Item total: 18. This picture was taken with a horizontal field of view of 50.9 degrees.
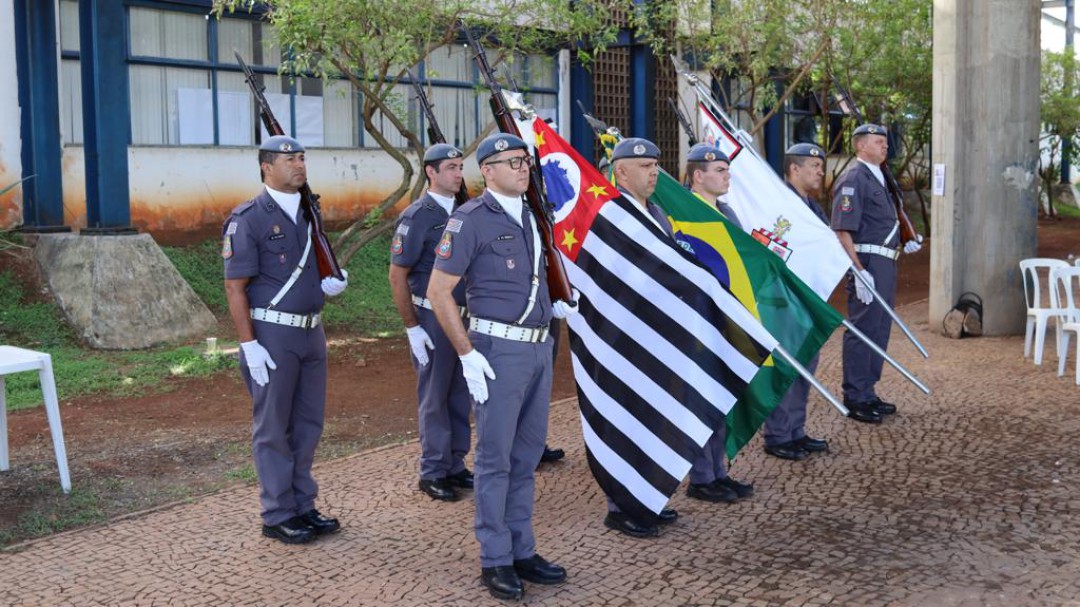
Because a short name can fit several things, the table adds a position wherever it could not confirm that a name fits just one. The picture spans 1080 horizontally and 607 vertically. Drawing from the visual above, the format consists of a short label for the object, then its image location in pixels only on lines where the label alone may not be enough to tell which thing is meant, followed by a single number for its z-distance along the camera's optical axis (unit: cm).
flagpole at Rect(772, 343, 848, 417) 512
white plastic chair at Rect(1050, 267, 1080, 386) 970
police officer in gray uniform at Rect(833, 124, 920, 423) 821
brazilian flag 610
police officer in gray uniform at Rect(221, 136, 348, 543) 554
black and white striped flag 570
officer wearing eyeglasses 491
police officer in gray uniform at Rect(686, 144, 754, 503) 625
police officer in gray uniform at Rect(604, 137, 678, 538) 587
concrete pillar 1161
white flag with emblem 745
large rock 1128
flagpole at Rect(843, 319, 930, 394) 614
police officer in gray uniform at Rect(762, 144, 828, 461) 713
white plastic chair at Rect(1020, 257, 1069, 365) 996
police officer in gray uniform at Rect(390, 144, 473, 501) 642
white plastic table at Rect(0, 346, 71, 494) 625
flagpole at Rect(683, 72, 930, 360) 773
